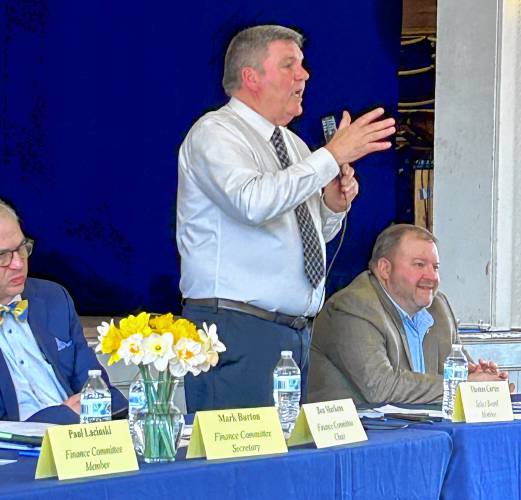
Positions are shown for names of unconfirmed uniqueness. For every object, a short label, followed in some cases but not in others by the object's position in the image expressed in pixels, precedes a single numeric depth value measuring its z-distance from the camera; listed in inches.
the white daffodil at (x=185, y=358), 134.9
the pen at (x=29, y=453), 140.7
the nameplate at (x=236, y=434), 135.2
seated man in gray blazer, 218.2
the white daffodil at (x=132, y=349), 133.2
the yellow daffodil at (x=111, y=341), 135.2
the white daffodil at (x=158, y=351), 133.2
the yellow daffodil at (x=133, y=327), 134.6
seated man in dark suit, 180.3
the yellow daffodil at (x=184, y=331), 135.9
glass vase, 134.0
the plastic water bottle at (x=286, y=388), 167.5
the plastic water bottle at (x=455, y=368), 198.0
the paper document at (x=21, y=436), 145.6
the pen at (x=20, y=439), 146.1
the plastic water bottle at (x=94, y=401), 148.5
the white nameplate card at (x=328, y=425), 146.6
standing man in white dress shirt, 197.7
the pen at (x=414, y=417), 173.6
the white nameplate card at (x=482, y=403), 170.9
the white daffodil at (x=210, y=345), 138.3
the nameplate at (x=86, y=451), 121.9
